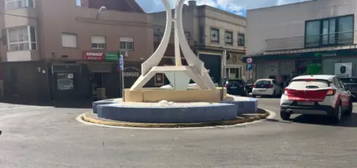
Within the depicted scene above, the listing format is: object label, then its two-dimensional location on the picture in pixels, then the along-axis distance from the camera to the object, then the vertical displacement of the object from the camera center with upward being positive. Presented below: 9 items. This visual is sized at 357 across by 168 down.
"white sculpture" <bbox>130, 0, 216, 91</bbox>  13.98 +0.08
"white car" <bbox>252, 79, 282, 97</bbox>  22.53 -1.65
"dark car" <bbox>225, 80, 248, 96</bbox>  23.80 -1.66
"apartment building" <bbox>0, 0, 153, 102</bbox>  24.48 +1.57
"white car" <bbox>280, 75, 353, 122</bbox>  9.96 -1.06
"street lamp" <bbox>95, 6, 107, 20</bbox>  27.45 +4.72
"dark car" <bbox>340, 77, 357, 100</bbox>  18.39 -1.23
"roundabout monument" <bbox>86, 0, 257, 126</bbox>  10.25 -1.34
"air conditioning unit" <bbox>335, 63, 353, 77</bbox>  24.02 -0.37
